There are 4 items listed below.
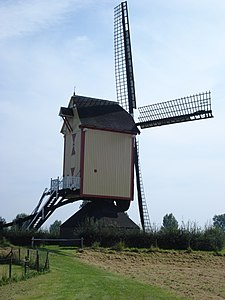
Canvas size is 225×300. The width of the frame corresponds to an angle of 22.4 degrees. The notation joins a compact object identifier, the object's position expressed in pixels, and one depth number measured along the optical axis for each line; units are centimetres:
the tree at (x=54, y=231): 4198
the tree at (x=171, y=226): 3753
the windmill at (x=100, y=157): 3834
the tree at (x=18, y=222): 3978
